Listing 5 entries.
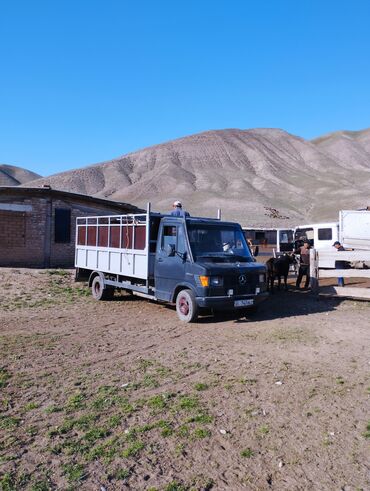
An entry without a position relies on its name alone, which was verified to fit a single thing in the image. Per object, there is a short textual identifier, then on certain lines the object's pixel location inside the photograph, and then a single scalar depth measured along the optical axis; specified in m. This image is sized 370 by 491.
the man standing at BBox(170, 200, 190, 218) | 10.12
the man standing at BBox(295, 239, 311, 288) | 13.77
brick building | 18.23
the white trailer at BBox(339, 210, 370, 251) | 16.67
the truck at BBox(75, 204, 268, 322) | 8.88
